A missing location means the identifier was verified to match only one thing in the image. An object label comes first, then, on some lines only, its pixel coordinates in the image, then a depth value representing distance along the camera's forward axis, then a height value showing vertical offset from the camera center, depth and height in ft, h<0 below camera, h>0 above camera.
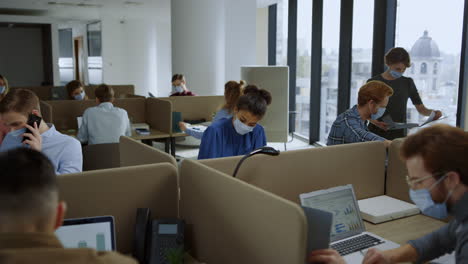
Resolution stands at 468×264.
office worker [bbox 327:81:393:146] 9.21 -0.73
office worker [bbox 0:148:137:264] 2.75 -0.92
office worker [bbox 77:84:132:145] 13.70 -1.35
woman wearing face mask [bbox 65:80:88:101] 18.21 -0.54
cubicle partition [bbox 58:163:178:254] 5.42 -1.47
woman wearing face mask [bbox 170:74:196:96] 21.38 -0.40
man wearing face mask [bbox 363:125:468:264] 4.38 -0.96
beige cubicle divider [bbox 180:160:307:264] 4.40 -1.60
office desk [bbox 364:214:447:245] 6.81 -2.38
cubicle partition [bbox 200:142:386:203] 6.88 -1.50
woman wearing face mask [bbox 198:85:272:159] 9.00 -1.15
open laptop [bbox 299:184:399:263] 6.23 -2.15
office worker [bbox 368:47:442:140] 11.45 -0.21
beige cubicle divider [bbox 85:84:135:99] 24.84 -0.70
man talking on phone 7.81 -1.02
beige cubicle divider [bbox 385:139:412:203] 8.22 -1.81
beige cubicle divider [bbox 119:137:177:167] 6.61 -1.21
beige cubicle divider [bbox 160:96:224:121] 19.45 -1.22
